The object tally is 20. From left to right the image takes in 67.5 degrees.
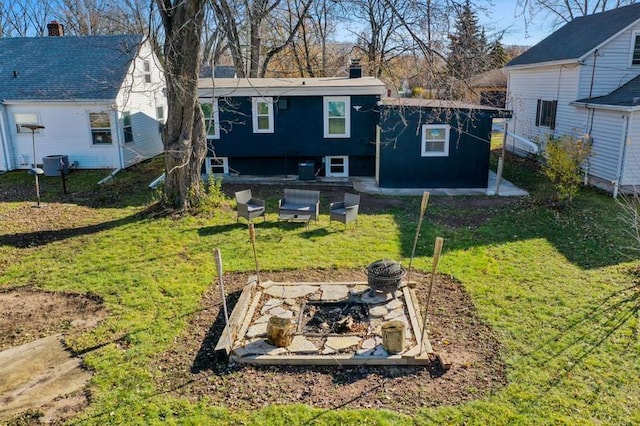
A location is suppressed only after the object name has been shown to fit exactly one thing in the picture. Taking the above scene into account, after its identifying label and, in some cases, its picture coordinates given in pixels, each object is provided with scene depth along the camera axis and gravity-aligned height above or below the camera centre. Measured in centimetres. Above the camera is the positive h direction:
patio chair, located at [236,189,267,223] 1184 -244
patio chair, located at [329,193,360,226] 1167 -246
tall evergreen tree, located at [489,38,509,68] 2397 +324
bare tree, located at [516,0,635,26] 3162 +674
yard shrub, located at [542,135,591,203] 1255 -141
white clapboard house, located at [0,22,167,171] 1878 +6
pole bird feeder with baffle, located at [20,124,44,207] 1404 -180
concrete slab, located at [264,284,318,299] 808 -306
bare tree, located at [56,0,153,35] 3216 +620
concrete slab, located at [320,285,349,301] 789 -303
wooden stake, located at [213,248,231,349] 599 -186
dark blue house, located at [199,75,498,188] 1543 -90
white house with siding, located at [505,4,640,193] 1466 +66
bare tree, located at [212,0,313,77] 1013 +260
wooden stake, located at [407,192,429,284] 779 -147
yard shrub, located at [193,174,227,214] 1309 -252
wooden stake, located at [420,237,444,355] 586 -169
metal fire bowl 759 -261
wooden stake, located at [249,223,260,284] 741 -187
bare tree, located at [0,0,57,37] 3781 +734
